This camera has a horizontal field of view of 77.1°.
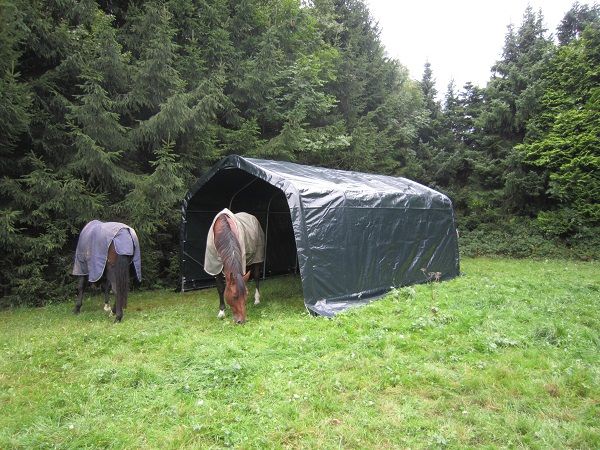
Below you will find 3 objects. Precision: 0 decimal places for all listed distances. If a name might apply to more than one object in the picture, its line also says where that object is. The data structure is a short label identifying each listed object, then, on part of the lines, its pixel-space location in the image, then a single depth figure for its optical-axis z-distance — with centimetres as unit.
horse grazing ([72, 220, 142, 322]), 600
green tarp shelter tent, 610
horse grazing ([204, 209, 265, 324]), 554
